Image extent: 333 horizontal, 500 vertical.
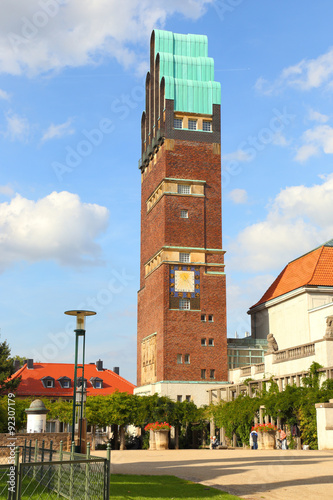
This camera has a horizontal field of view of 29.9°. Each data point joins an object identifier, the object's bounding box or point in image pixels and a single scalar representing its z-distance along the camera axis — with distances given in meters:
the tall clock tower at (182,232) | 58.00
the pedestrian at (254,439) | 36.81
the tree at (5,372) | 60.38
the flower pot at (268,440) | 35.16
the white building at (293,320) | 39.72
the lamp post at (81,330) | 20.61
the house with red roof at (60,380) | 76.44
